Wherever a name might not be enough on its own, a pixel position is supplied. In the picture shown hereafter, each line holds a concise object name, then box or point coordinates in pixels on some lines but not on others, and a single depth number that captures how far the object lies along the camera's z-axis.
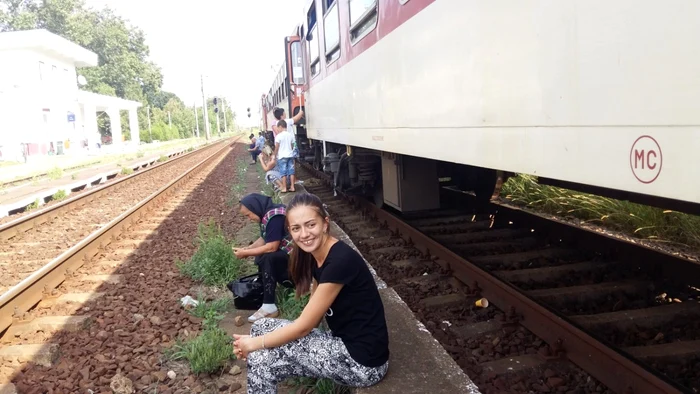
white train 1.65
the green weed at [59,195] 12.23
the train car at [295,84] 11.91
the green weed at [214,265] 5.40
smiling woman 2.64
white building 28.98
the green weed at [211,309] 4.42
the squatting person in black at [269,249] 4.21
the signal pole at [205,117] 47.38
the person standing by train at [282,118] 9.80
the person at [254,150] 20.08
